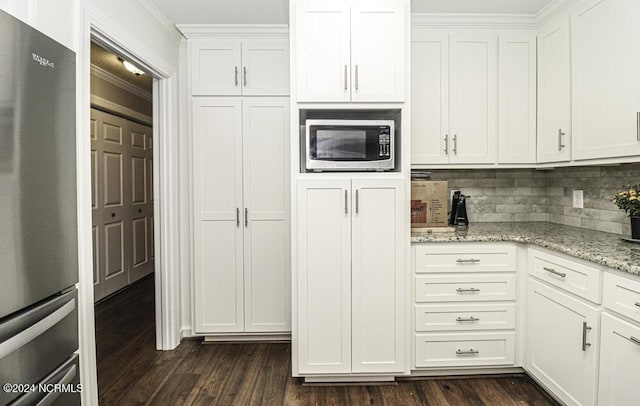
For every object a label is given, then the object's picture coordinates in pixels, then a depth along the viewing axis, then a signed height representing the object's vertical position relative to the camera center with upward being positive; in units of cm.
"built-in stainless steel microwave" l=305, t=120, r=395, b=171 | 227 +29
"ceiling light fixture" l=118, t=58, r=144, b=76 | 353 +116
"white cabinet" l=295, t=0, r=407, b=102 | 221 +85
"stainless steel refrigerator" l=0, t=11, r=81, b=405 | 111 -10
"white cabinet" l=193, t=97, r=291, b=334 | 287 -19
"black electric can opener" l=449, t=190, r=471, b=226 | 282 -16
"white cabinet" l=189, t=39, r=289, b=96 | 284 +95
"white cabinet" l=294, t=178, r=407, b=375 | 222 -52
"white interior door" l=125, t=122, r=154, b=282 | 466 -13
